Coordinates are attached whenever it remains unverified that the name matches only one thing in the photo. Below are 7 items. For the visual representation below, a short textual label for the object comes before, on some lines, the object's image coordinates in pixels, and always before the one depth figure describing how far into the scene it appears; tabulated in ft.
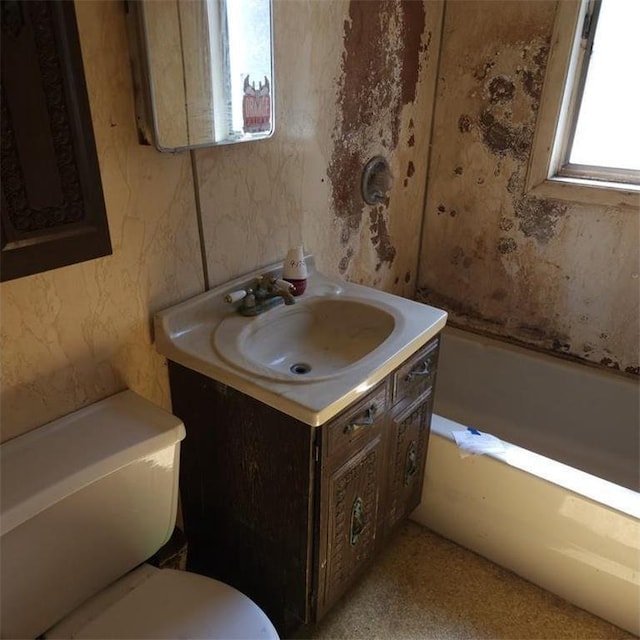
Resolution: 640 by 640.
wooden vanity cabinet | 4.01
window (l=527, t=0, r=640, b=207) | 5.91
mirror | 3.54
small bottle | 4.88
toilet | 3.28
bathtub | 4.96
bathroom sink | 3.79
